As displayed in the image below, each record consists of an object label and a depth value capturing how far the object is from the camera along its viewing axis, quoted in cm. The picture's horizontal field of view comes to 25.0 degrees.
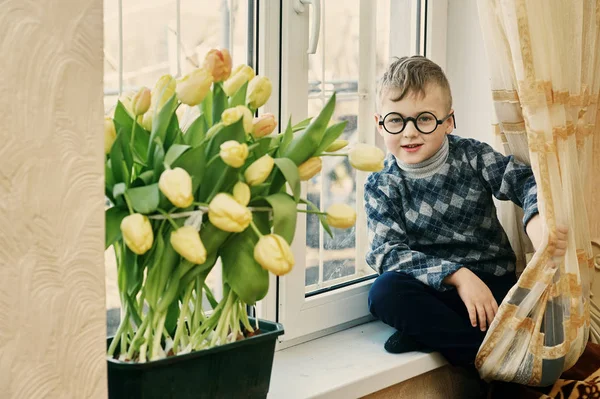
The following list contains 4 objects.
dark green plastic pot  176
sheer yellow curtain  228
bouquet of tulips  172
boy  235
